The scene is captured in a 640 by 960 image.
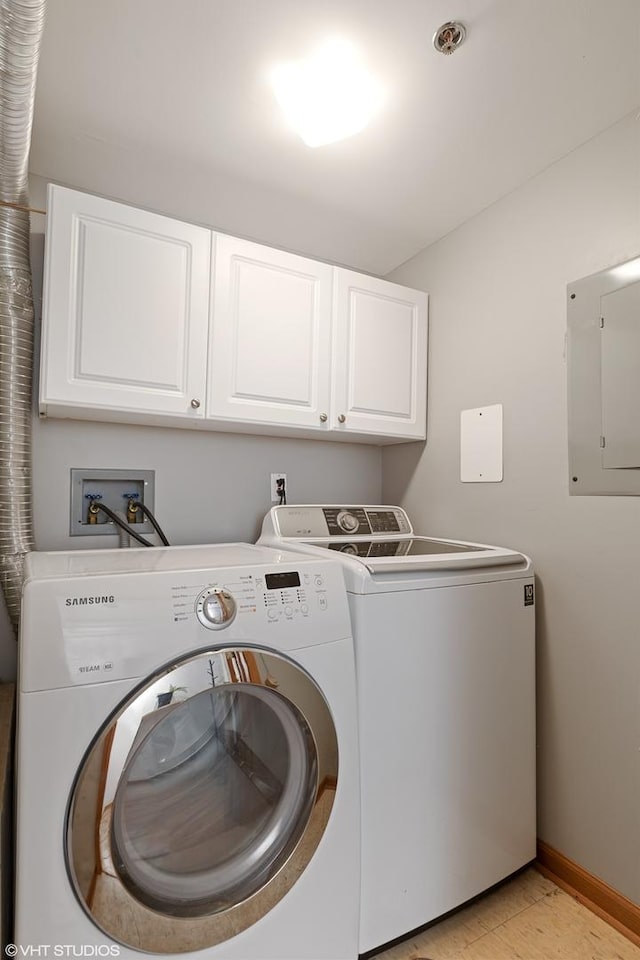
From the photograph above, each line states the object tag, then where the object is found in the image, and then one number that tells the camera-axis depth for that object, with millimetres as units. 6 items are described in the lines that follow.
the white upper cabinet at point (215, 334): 1468
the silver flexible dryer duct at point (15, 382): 1405
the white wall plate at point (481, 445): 1802
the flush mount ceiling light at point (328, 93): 1251
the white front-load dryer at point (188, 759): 897
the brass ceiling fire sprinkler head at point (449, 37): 1146
